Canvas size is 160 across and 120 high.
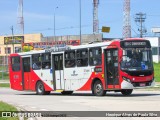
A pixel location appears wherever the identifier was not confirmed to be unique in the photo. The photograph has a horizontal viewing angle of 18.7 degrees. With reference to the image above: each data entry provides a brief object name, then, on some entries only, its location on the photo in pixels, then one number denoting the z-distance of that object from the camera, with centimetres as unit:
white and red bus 2539
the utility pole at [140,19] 12588
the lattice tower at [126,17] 10534
